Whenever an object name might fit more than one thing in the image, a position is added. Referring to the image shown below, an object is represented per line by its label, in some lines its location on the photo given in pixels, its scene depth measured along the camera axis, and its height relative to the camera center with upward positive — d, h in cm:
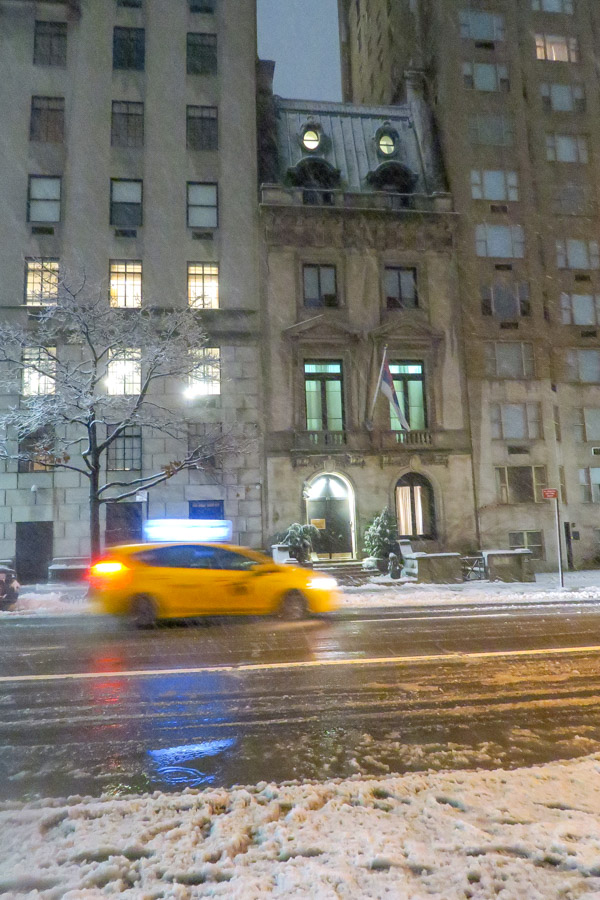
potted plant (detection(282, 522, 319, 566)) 2400 -82
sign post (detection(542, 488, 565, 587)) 2030 +65
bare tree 1966 +559
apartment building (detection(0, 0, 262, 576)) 2566 +1485
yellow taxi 1210 -120
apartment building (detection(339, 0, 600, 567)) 2825 +1342
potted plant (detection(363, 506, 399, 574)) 2414 -90
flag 2430 +515
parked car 1562 -153
